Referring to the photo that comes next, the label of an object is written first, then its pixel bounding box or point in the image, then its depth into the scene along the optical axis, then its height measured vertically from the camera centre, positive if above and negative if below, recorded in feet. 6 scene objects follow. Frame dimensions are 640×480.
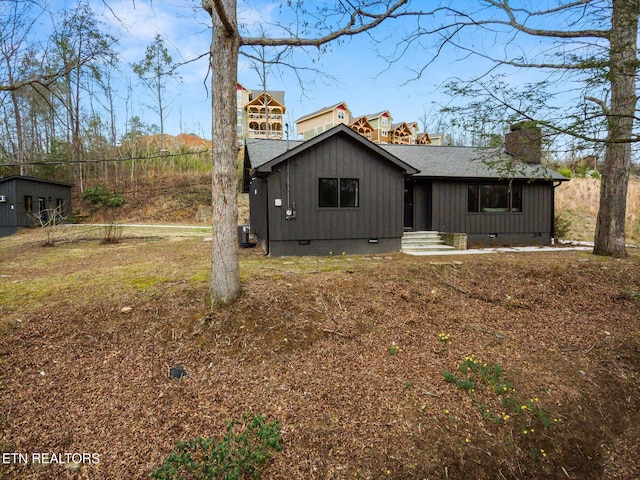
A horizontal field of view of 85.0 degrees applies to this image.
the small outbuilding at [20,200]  54.65 +3.92
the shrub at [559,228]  41.01 -1.40
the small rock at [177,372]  11.66 -5.07
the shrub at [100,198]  74.08 +5.26
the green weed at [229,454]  8.46 -6.00
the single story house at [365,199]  28.81 +1.91
